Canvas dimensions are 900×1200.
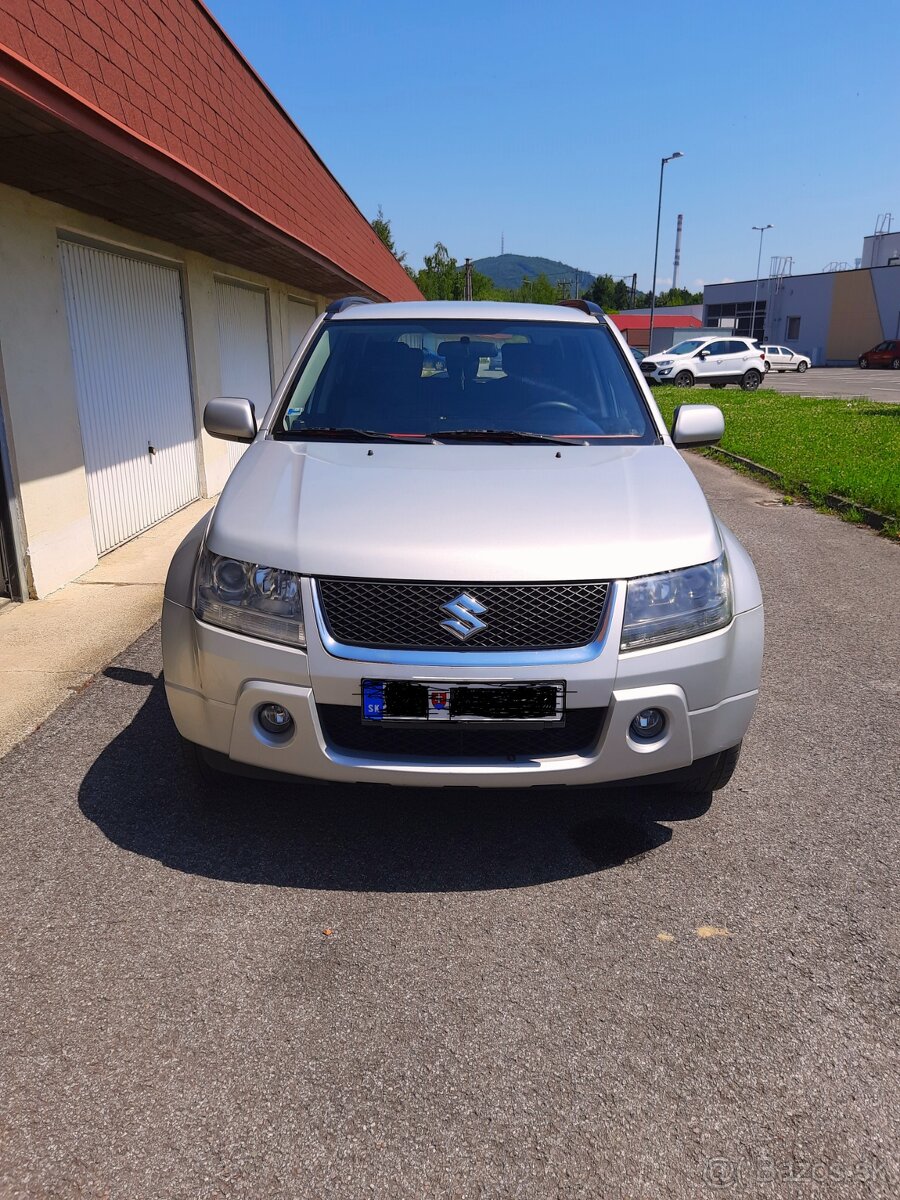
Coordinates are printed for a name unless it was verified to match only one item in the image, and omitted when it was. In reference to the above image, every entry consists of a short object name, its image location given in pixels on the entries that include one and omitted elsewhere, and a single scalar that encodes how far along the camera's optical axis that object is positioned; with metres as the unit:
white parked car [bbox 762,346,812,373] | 45.75
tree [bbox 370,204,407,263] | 52.90
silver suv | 2.69
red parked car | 50.69
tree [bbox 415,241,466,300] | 66.19
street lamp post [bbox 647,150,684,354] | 48.34
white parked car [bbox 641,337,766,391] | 33.47
